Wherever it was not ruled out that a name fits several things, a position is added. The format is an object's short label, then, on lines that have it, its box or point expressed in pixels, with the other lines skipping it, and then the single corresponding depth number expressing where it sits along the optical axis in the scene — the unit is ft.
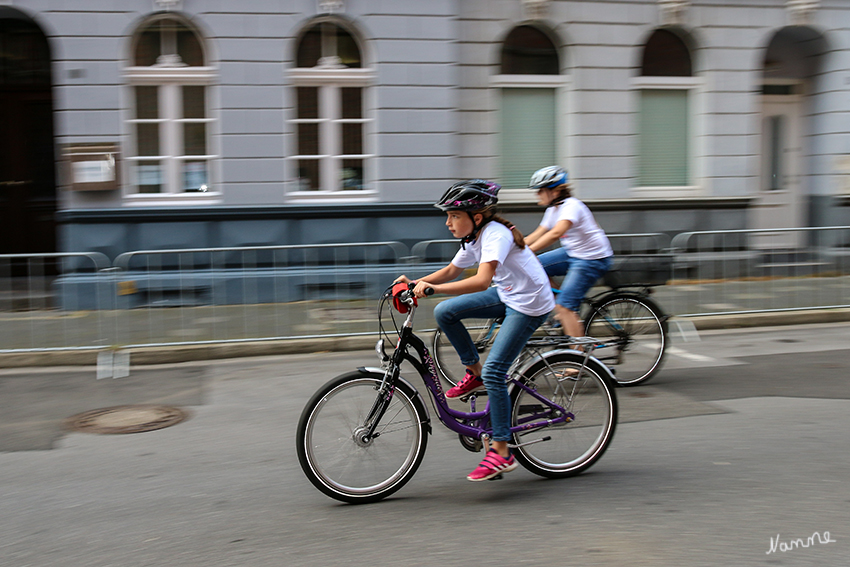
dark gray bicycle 23.56
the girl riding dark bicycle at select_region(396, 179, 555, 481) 15.11
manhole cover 20.83
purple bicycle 14.89
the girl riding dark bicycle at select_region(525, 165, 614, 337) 22.44
